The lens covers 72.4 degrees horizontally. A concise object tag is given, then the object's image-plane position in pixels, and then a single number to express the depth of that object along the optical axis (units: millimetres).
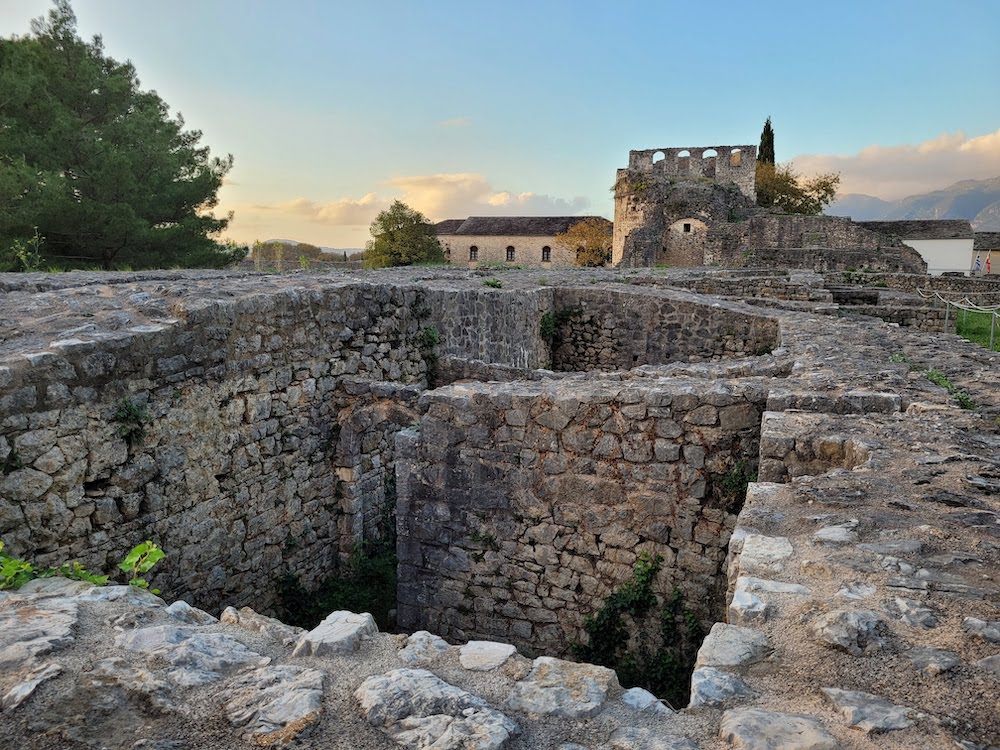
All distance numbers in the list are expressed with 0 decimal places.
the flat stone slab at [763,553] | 2617
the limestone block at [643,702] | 2008
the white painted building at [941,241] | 39969
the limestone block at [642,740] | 1791
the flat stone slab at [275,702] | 1843
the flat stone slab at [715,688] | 1948
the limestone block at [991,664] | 1912
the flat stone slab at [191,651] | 2092
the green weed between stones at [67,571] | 2840
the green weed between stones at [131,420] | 4309
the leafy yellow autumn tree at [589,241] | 50750
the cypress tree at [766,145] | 47250
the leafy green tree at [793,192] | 43844
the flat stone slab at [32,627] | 2062
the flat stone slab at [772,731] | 1706
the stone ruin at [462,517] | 1925
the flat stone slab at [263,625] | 2473
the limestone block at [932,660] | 1937
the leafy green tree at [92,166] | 15273
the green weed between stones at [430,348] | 7652
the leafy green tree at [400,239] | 45656
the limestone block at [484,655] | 2246
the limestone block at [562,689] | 2000
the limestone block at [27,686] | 1855
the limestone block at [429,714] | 1817
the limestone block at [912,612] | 2164
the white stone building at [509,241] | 57438
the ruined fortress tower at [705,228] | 27484
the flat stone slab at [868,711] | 1755
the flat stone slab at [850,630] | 2082
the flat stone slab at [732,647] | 2104
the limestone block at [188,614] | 2568
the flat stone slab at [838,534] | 2721
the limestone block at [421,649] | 2275
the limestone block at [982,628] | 2048
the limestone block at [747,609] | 2312
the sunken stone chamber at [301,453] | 4066
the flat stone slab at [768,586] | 2438
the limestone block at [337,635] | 2293
